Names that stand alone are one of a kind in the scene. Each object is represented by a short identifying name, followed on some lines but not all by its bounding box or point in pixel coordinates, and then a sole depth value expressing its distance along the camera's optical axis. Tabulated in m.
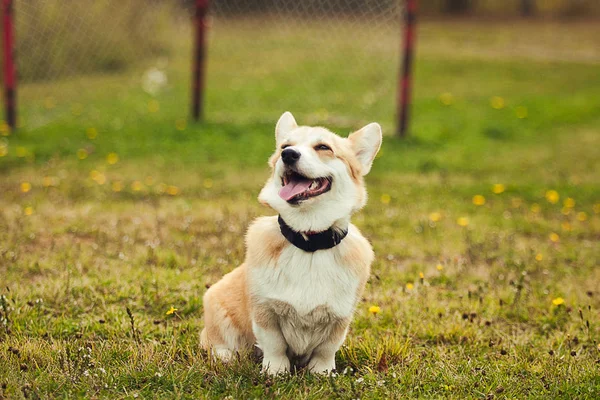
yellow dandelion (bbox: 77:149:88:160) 7.98
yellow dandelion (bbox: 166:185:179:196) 6.84
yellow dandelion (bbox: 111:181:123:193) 6.78
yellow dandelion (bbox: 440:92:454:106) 11.53
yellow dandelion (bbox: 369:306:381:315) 3.96
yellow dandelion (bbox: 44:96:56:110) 10.83
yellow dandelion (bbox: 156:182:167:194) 6.87
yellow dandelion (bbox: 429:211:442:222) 6.25
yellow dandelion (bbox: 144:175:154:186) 7.15
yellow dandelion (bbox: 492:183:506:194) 7.27
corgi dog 3.22
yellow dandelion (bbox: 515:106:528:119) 10.68
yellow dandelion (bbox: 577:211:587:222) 6.50
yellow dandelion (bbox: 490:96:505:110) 11.26
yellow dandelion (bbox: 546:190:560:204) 7.03
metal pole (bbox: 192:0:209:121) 8.97
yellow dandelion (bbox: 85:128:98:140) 8.85
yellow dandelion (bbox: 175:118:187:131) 9.20
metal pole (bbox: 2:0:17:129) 8.53
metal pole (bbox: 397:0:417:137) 8.72
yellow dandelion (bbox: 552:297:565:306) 4.27
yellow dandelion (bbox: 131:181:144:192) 6.85
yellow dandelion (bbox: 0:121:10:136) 8.81
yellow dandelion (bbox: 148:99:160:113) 10.63
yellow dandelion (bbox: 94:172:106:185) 7.02
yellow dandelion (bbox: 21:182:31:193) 6.55
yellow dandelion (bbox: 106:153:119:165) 7.87
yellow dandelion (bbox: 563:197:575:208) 6.80
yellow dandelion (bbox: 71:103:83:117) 10.41
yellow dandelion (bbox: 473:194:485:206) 6.88
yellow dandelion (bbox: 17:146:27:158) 7.88
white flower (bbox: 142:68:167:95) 12.61
